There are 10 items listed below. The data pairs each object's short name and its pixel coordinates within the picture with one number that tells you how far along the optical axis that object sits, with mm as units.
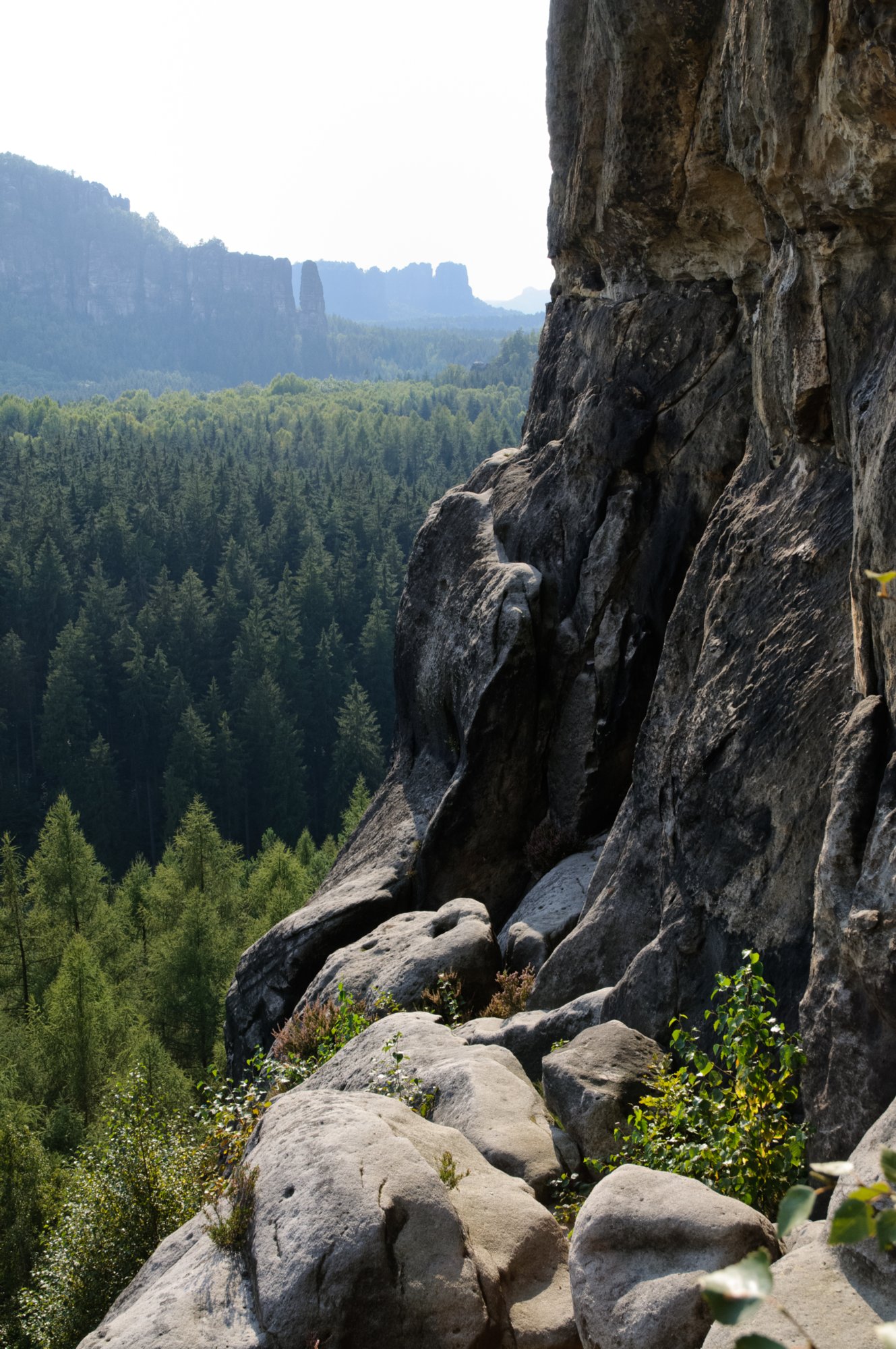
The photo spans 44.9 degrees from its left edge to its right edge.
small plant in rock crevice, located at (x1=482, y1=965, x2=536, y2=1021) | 13789
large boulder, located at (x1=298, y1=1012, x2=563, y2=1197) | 8453
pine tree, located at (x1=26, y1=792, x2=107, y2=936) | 47250
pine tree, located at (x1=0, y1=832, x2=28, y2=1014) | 42125
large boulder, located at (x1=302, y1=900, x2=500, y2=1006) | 14477
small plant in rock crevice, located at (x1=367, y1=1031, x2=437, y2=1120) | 9391
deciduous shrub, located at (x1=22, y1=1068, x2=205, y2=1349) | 14688
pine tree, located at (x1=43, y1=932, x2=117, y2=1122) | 33594
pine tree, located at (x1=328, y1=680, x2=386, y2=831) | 70188
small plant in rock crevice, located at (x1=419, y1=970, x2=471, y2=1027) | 13914
